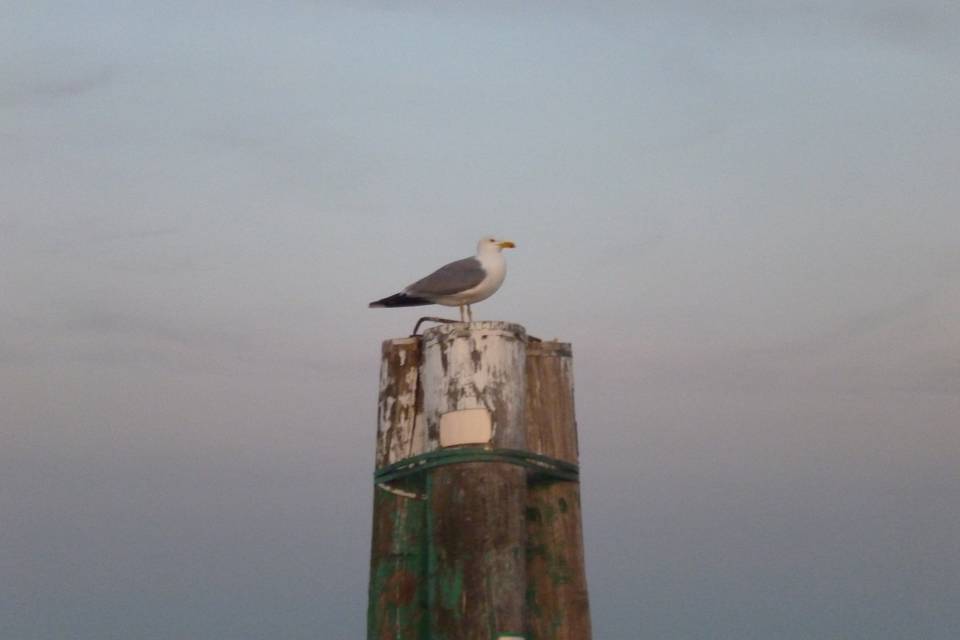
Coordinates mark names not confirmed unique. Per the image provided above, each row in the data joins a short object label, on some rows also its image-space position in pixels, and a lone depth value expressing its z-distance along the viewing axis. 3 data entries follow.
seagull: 16.14
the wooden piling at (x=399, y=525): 12.04
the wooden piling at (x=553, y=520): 12.03
